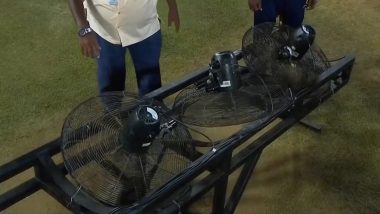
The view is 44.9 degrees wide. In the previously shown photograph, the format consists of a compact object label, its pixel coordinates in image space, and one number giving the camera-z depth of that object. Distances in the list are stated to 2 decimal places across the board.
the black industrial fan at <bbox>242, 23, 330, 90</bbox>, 2.09
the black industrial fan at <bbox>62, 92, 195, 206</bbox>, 1.56
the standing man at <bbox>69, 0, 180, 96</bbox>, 2.01
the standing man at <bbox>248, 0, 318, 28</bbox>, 2.56
